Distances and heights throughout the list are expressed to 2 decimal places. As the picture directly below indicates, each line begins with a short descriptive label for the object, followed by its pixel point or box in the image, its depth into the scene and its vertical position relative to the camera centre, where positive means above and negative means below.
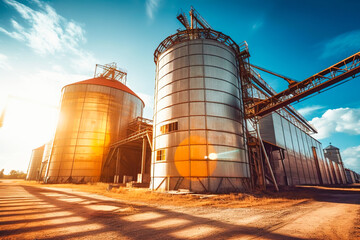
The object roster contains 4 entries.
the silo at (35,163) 40.31 +1.69
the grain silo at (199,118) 13.97 +4.90
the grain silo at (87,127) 25.58 +7.16
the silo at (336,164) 51.69 +2.46
